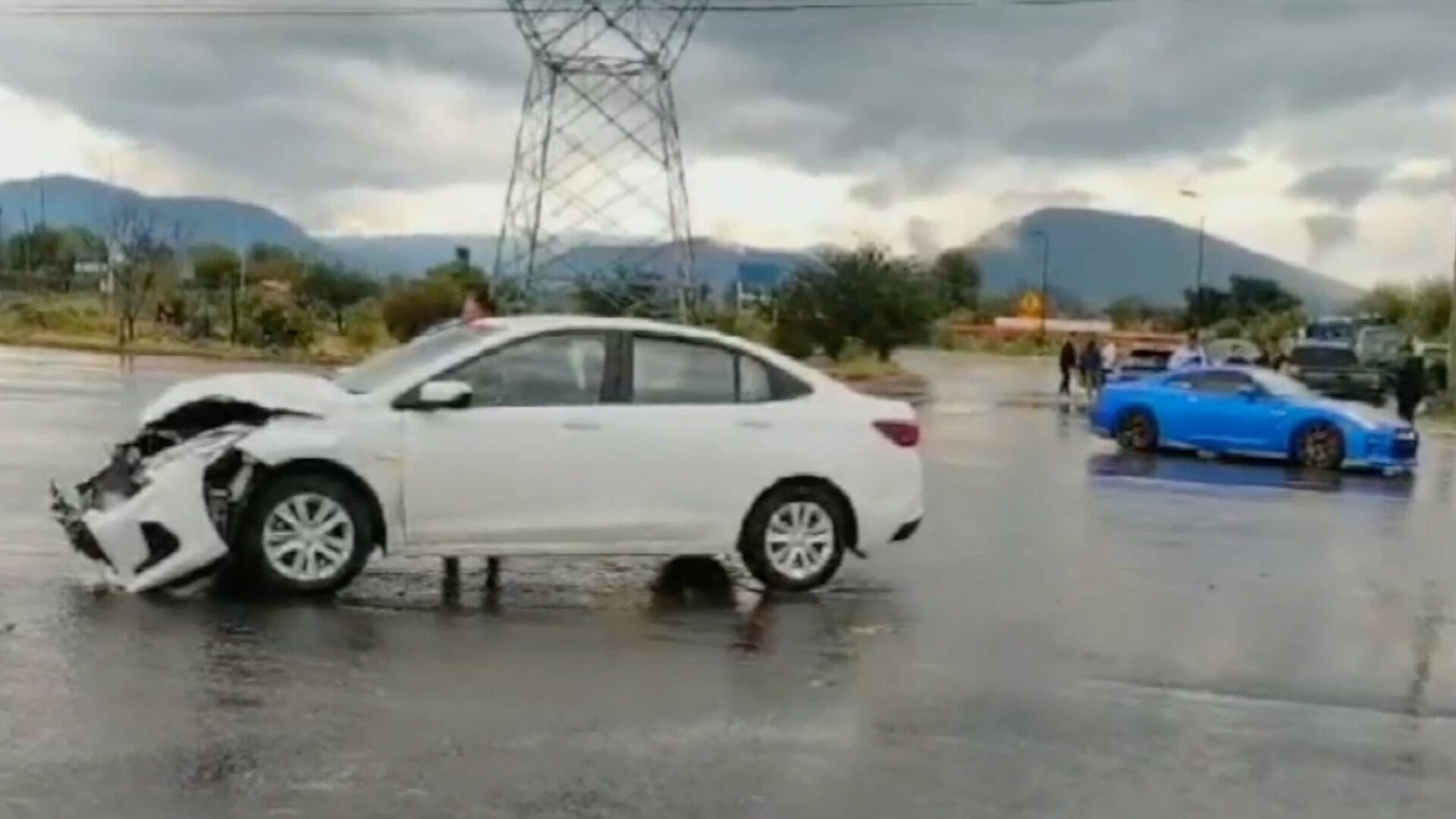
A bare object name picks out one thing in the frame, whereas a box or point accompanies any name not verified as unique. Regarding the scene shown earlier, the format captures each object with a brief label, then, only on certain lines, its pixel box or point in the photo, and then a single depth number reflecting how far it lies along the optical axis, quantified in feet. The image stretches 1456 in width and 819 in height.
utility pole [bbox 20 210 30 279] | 337.31
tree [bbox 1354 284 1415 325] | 363.76
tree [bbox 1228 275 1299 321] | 412.16
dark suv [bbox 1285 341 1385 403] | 160.15
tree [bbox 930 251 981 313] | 429.79
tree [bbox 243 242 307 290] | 259.90
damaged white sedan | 35.01
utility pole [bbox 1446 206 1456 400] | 146.51
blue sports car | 83.66
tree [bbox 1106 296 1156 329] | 433.07
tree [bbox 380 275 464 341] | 196.65
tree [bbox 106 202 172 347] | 205.98
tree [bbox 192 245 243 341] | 217.52
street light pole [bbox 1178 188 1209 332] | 319.06
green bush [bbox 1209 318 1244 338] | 326.63
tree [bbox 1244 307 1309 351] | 287.28
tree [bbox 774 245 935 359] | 210.38
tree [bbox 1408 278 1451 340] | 311.47
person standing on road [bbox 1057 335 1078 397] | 160.76
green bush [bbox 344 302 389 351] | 200.58
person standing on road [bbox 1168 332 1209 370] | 154.61
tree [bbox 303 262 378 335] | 252.01
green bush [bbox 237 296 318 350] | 188.75
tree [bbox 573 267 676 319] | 142.82
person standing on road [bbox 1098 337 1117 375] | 162.30
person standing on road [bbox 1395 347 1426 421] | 122.62
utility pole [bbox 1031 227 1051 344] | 407.11
